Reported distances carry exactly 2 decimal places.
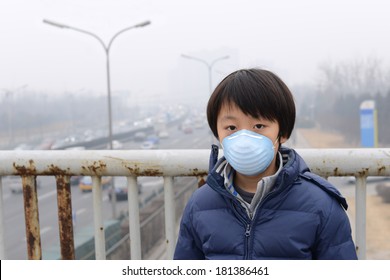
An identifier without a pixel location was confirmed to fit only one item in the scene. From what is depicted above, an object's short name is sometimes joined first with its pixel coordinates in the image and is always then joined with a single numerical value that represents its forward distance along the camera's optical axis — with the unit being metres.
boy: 1.75
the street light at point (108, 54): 14.31
